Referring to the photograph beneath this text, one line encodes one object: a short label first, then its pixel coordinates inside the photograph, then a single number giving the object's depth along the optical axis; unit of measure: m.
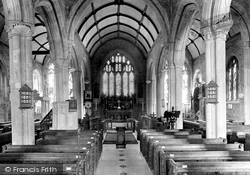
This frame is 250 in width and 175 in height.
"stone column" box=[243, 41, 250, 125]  12.27
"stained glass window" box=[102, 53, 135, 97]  26.52
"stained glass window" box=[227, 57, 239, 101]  16.06
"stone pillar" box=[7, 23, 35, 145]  7.29
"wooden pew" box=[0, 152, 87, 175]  5.07
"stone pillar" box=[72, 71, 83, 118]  19.59
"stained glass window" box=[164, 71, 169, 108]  24.55
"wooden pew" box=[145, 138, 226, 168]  7.14
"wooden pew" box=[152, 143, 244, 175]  6.10
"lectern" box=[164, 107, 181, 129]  11.50
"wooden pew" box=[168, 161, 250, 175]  4.20
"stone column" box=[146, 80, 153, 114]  24.37
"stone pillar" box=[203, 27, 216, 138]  8.23
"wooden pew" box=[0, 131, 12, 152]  9.80
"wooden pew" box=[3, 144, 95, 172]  6.12
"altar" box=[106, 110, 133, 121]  24.00
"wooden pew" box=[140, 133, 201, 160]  8.27
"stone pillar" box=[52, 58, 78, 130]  12.27
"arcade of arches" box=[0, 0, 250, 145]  7.57
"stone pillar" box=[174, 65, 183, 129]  13.02
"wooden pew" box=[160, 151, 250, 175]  5.18
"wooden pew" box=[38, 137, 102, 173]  7.49
